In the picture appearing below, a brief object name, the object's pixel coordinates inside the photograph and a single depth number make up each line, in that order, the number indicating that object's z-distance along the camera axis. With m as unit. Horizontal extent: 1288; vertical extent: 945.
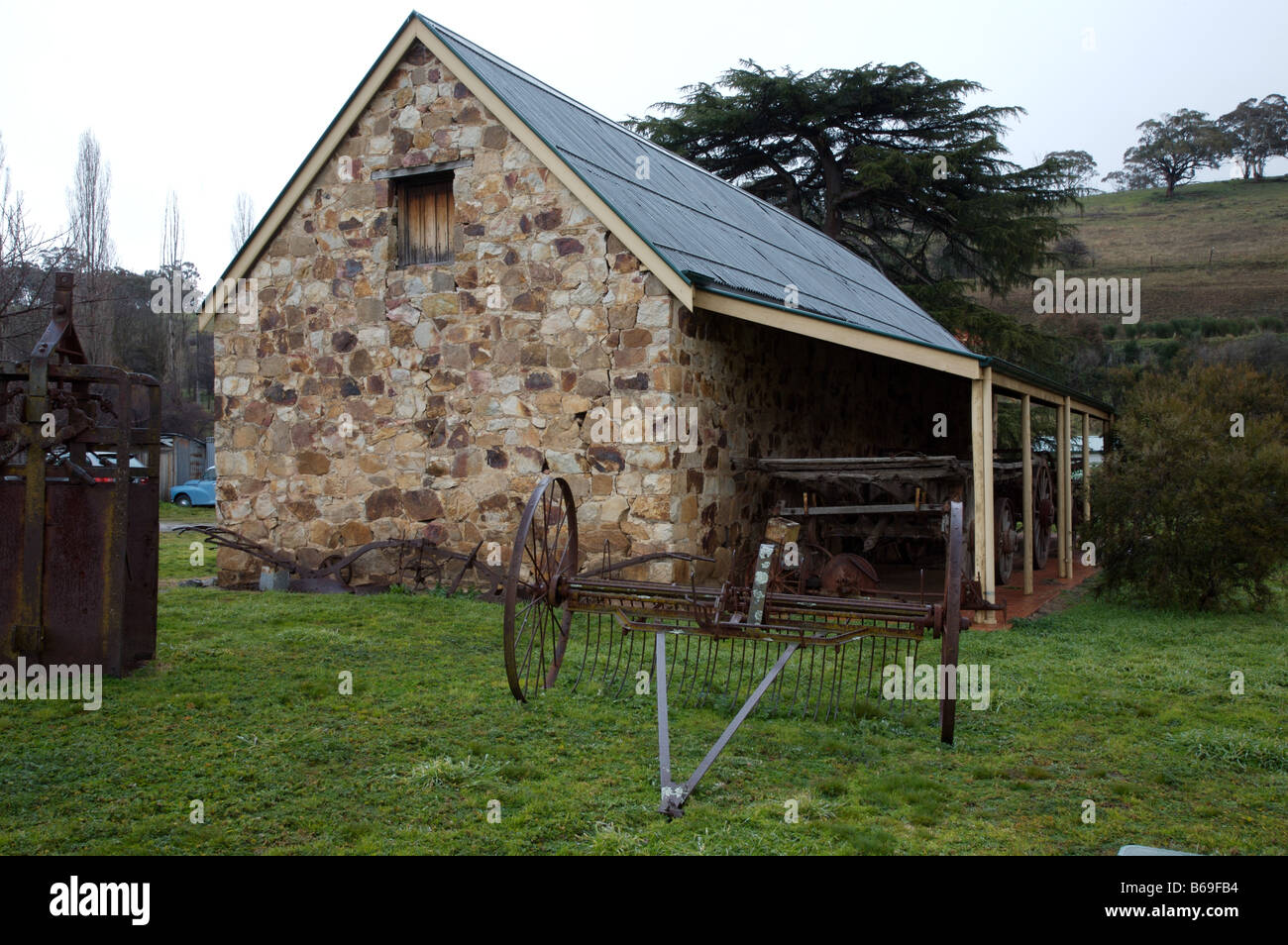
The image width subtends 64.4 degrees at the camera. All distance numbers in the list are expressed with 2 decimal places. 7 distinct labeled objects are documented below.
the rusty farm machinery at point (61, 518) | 6.70
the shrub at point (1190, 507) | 10.79
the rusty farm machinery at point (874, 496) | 10.44
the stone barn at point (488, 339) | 10.40
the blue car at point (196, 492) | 26.86
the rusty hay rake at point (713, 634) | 5.86
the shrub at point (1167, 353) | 37.50
